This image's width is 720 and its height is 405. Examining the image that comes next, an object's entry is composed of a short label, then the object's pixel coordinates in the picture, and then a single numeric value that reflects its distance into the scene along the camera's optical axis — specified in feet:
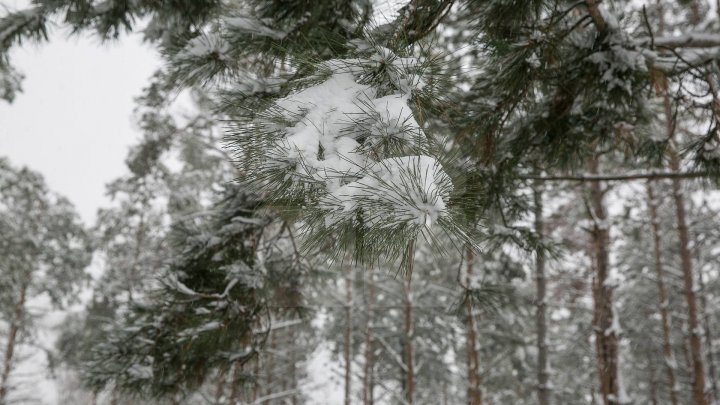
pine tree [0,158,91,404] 36.42
